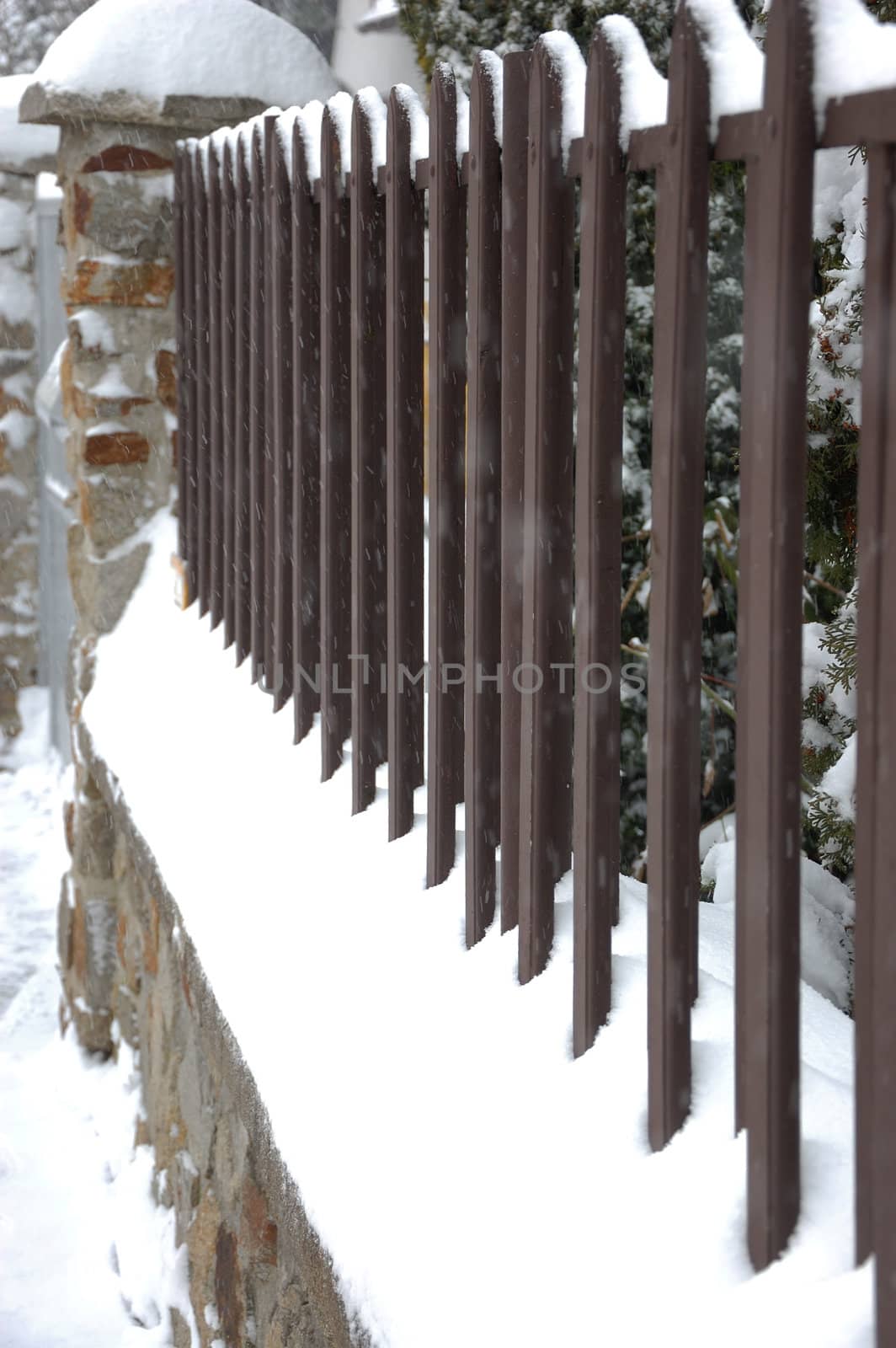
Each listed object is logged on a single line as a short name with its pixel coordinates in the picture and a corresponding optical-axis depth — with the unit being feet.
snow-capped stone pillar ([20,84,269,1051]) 12.64
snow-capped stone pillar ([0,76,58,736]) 21.70
